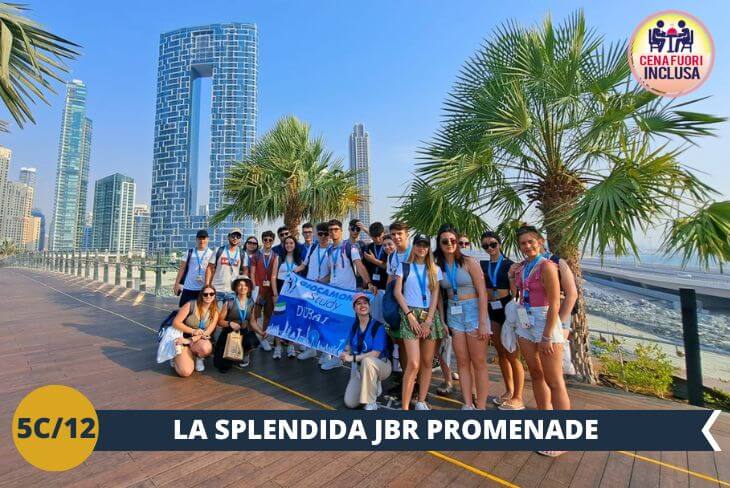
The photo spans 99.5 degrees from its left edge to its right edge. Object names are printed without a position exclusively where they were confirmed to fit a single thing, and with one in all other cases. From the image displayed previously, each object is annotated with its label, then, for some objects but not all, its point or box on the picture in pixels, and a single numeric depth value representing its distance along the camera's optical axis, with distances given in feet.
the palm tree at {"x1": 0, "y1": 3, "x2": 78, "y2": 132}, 12.75
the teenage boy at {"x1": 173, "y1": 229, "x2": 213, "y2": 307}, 16.88
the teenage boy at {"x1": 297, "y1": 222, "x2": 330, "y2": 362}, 15.17
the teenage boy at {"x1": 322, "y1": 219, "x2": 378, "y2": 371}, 13.96
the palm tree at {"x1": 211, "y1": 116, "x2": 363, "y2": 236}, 26.81
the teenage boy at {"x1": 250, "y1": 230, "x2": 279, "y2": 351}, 17.39
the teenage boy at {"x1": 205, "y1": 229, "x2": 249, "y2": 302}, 17.01
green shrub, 13.42
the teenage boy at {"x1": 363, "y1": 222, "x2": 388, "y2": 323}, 13.84
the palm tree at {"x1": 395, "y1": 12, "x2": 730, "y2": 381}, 10.78
